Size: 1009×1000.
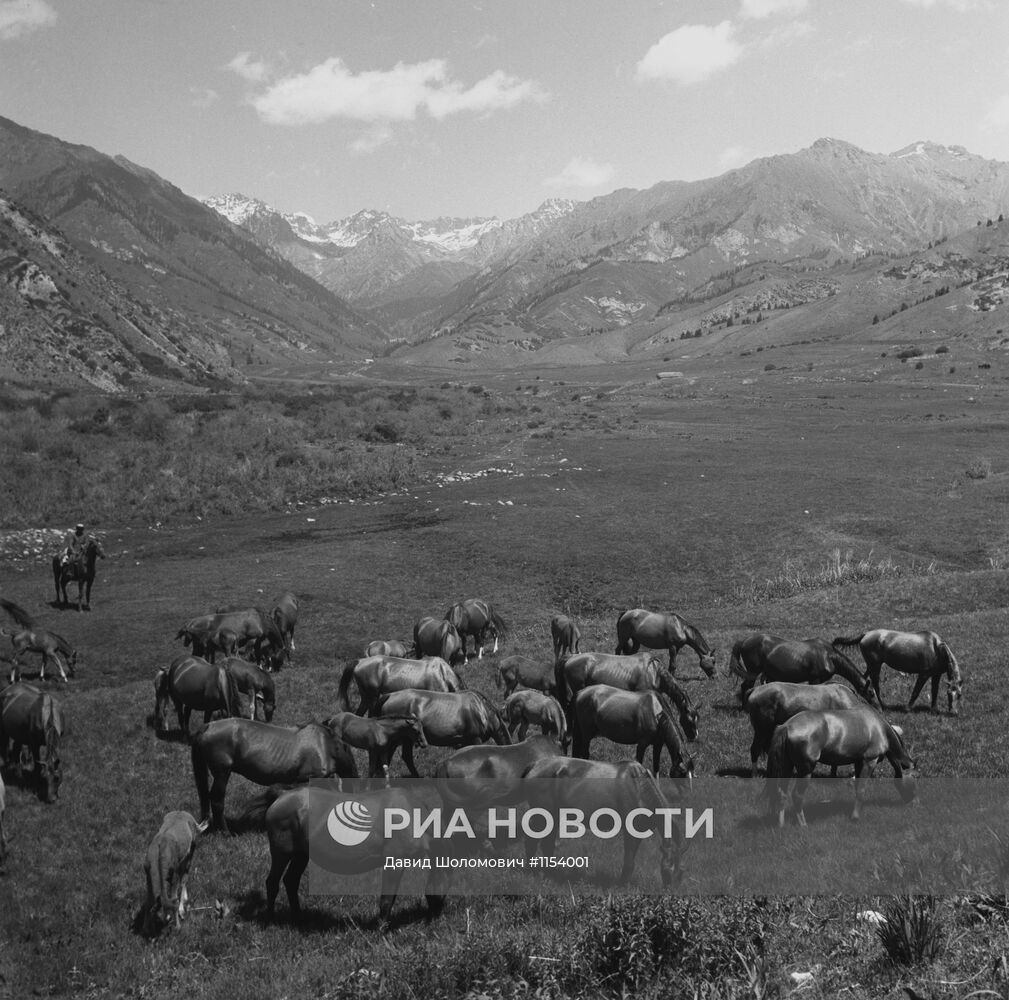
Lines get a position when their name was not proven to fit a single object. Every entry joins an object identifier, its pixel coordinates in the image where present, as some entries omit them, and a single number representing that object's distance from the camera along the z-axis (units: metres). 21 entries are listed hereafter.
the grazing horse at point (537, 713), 17.45
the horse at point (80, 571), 32.03
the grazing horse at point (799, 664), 18.44
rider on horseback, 32.34
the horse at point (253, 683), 18.70
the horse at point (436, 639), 24.02
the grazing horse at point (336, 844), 10.63
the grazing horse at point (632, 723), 13.90
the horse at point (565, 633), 24.64
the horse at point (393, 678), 18.69
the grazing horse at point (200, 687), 17.66
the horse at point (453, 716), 15.90
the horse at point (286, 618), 27.81
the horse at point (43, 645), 23.64
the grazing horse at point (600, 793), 11.43
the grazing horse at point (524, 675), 20.61
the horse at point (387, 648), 22.56
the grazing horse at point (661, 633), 22.92
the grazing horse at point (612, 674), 17.84
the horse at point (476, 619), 27.09
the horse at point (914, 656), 18.09
